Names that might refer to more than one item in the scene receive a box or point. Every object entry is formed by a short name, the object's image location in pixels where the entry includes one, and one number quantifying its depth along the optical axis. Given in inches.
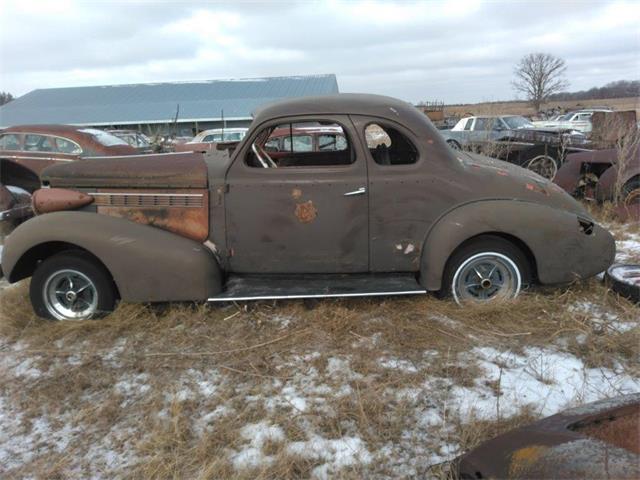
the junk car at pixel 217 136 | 616.4
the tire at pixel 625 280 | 159.8
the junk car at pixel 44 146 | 386.3
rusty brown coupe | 152.8
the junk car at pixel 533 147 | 390.6
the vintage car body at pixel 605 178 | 271.6
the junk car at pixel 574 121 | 946.7
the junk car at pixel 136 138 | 625.8
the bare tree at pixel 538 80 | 2365.9
